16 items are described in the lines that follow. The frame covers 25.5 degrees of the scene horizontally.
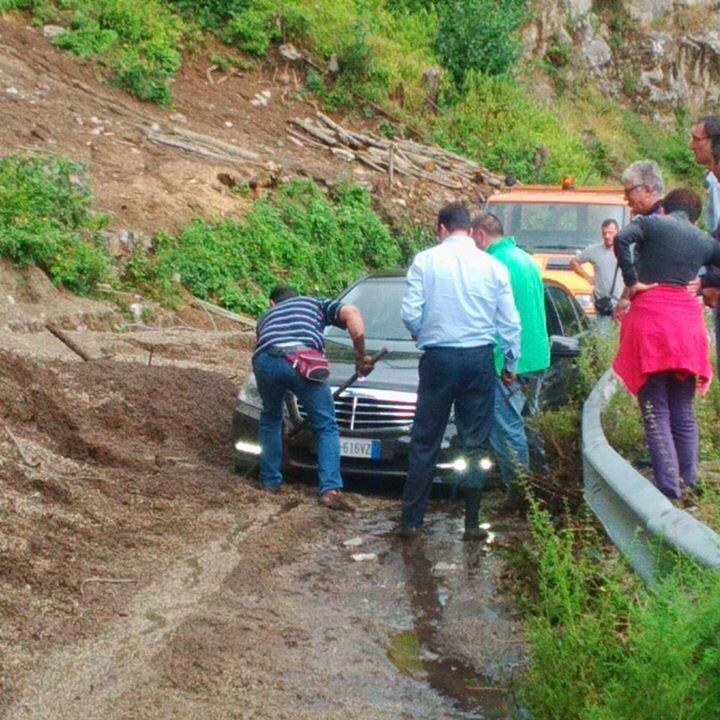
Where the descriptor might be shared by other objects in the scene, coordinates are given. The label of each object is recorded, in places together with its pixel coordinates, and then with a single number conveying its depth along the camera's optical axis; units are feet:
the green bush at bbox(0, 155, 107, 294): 58.75
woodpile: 93.45
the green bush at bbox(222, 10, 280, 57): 99.25
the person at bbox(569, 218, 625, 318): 53.26
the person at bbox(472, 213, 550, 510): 33.42
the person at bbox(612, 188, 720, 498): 27.91
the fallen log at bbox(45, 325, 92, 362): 47.12
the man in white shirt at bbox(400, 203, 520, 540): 31.01
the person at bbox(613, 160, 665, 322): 29.58
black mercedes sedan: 36.35
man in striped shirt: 35.04
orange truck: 64.47
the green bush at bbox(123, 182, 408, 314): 67.97
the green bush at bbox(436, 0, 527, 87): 115.65
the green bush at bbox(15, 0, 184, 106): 88.28
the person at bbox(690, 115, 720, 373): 28.68
